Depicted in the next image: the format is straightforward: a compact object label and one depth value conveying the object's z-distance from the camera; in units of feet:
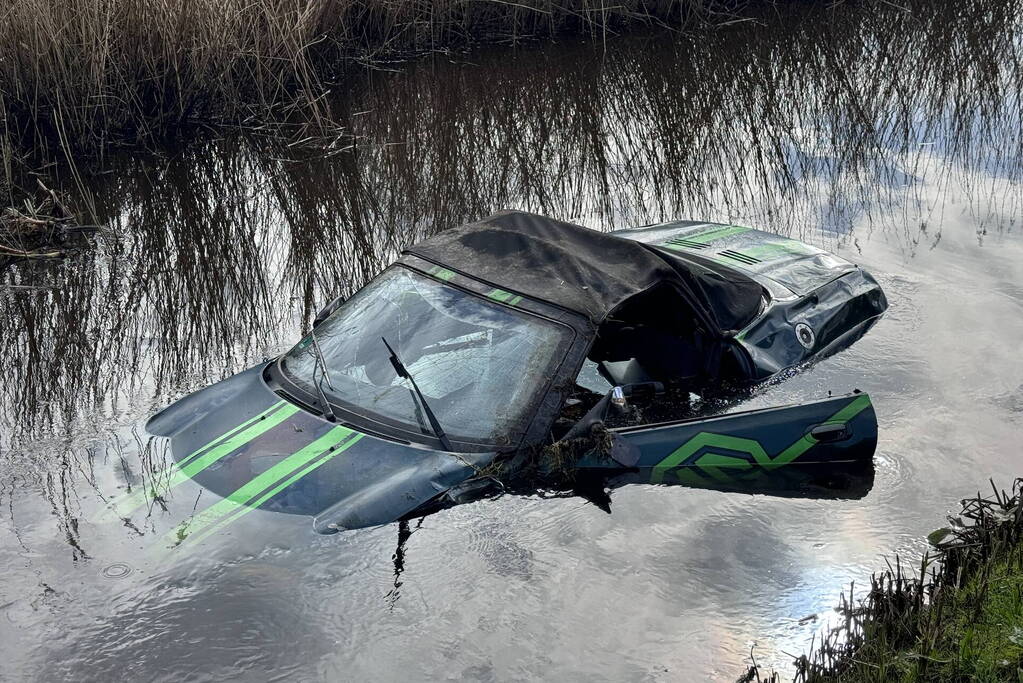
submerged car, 16.21
